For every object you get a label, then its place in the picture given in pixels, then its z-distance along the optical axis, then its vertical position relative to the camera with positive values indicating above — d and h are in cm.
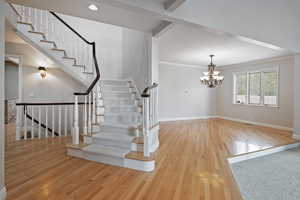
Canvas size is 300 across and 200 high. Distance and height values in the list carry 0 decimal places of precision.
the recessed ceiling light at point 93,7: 240 +144
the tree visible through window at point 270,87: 549 +44
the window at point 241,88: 648 +49
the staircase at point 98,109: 261 -26
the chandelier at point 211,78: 497 +68
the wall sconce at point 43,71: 501 +87
